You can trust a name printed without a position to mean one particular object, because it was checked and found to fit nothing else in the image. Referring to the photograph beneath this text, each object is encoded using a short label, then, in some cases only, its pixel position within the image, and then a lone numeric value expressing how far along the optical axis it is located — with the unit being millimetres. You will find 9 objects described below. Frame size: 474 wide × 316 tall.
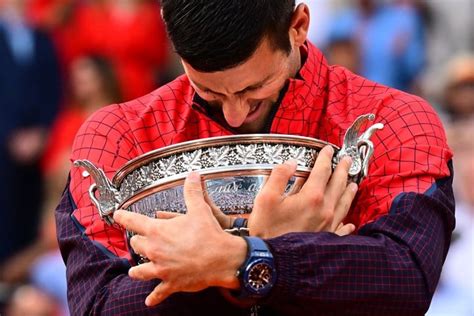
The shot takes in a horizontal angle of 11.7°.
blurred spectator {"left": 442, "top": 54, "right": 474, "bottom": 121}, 12284
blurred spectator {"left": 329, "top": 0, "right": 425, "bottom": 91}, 13448
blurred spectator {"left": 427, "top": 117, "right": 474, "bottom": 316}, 10322
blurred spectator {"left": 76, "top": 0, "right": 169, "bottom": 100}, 14183
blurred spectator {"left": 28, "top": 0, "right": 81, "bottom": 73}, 14446
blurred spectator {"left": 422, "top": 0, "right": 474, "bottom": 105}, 13698
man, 4721
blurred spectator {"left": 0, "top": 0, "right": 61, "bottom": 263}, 13760
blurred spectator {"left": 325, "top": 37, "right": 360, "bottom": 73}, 13150
